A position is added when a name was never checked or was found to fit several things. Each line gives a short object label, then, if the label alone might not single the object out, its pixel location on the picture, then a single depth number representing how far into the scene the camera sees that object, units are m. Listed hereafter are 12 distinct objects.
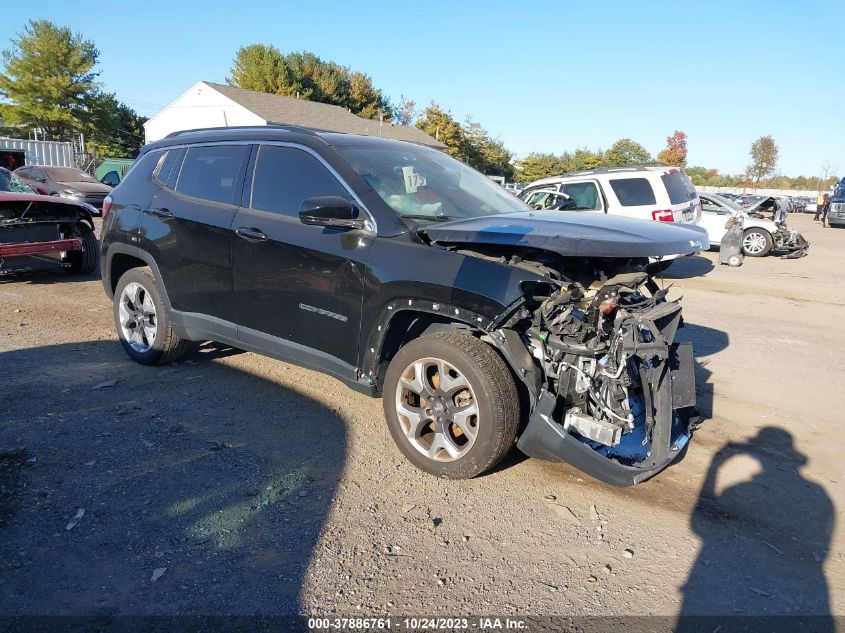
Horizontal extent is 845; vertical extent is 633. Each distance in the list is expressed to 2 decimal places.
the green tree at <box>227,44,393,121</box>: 57.84
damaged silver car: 14.94
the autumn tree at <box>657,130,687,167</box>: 71.69
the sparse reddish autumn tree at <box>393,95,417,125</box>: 84.31
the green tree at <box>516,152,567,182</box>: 59.94
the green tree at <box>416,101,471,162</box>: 55.19
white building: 41.38
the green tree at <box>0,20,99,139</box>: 44.44
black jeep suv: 3.31
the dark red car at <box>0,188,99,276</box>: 8.01
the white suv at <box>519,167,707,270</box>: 10.45
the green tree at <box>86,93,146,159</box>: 46.47
